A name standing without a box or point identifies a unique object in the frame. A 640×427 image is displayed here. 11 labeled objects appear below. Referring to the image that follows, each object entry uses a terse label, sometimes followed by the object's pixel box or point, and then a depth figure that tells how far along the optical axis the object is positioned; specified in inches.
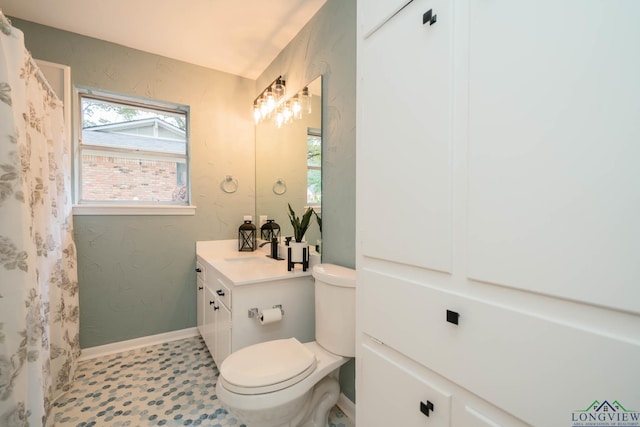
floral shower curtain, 40.4
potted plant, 72.1
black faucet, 89.4
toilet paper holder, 63.3
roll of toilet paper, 61.7
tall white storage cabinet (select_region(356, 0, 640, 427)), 19.2
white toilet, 45.4
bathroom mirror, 73.9
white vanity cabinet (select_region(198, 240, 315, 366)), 62.7
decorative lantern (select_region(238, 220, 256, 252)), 105.9
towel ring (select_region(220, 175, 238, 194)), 105.0
